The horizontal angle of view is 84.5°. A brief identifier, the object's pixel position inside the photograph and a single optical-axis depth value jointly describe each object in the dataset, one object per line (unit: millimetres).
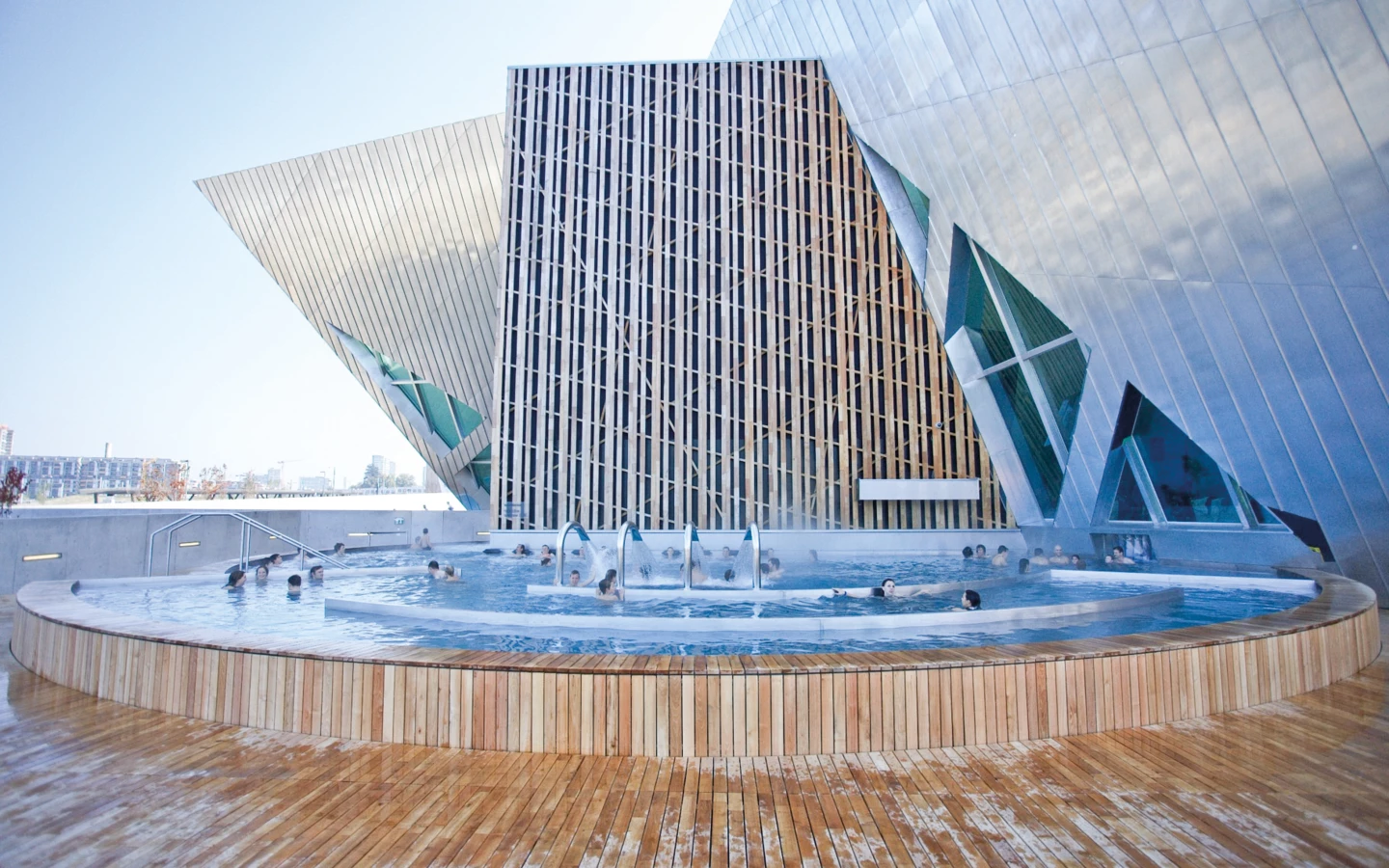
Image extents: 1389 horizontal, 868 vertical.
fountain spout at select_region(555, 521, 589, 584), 9173
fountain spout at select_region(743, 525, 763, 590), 8609
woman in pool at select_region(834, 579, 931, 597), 9184
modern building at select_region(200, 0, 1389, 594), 8266
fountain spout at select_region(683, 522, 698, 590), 8938
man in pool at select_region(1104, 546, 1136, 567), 12109
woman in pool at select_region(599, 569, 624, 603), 9086
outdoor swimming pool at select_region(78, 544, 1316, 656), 7016
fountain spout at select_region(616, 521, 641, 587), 8852
